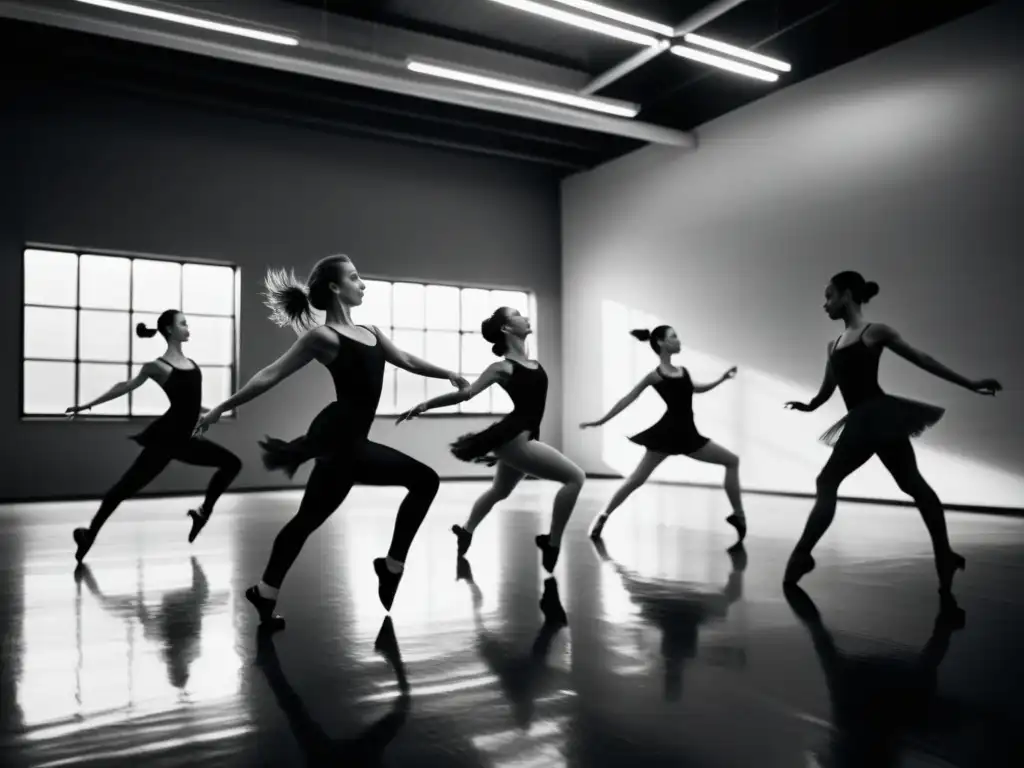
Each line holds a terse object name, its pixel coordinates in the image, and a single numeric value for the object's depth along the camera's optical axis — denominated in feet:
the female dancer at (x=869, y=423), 11.27
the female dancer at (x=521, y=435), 12.58
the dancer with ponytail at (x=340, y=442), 9.39
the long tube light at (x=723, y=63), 24.30
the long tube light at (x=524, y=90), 24.70
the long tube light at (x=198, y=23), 20.86
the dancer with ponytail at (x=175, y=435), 14.92
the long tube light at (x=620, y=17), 21.52
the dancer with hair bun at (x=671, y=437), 17.07
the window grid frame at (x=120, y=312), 28.50
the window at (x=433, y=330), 35.94
